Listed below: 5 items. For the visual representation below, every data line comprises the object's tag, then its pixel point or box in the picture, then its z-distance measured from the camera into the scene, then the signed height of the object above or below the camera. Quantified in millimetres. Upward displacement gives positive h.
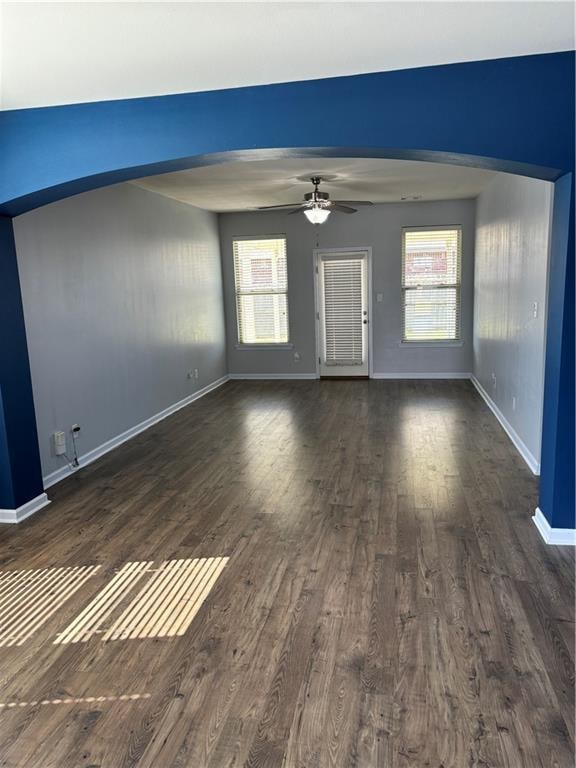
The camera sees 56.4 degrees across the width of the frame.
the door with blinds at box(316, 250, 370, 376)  7973 -283
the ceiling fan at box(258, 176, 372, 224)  5668 +926
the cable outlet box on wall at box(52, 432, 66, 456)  4250 -1098
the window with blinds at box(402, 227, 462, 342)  7680 +106
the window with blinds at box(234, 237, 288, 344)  8164 +96
